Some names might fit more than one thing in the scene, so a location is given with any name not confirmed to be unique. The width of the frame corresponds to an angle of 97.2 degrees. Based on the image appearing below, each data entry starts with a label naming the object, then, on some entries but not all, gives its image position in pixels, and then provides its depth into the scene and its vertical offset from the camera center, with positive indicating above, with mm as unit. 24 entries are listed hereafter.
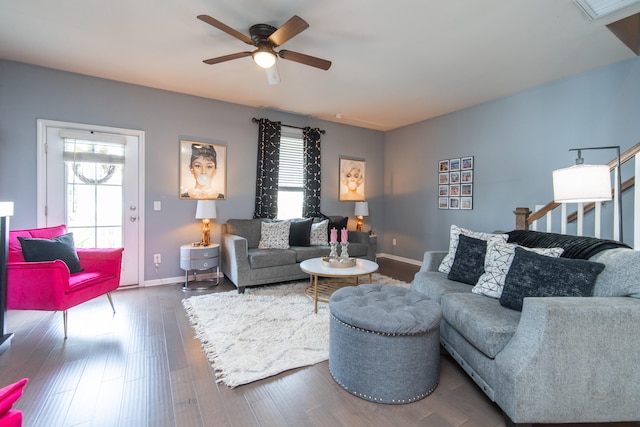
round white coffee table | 2789 -611
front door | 3221 +290
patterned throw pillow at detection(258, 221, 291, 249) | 3912 -350
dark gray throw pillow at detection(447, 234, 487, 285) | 2254 -406
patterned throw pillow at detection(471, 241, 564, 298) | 1929 -401
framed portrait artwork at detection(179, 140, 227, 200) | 3936 +564
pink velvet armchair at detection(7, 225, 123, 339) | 2178 -605
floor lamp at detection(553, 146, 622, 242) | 1968 +202
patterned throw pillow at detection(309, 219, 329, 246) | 4234 -372
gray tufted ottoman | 1570 -802
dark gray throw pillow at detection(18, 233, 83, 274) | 2350 -355
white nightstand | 3521 -610
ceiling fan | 2186 +1341
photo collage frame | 4395 +455
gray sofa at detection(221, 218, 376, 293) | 3410 -593
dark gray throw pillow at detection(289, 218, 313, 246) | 4168 -338
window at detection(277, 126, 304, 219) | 4770 +618
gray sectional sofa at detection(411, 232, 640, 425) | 1283 -696
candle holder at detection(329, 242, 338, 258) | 3248 -467
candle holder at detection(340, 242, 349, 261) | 3105 -461
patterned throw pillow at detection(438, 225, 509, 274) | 2434 -291
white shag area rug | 1928 -1035
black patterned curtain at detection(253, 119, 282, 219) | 4449 +656
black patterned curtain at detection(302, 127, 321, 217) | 4914 +689
